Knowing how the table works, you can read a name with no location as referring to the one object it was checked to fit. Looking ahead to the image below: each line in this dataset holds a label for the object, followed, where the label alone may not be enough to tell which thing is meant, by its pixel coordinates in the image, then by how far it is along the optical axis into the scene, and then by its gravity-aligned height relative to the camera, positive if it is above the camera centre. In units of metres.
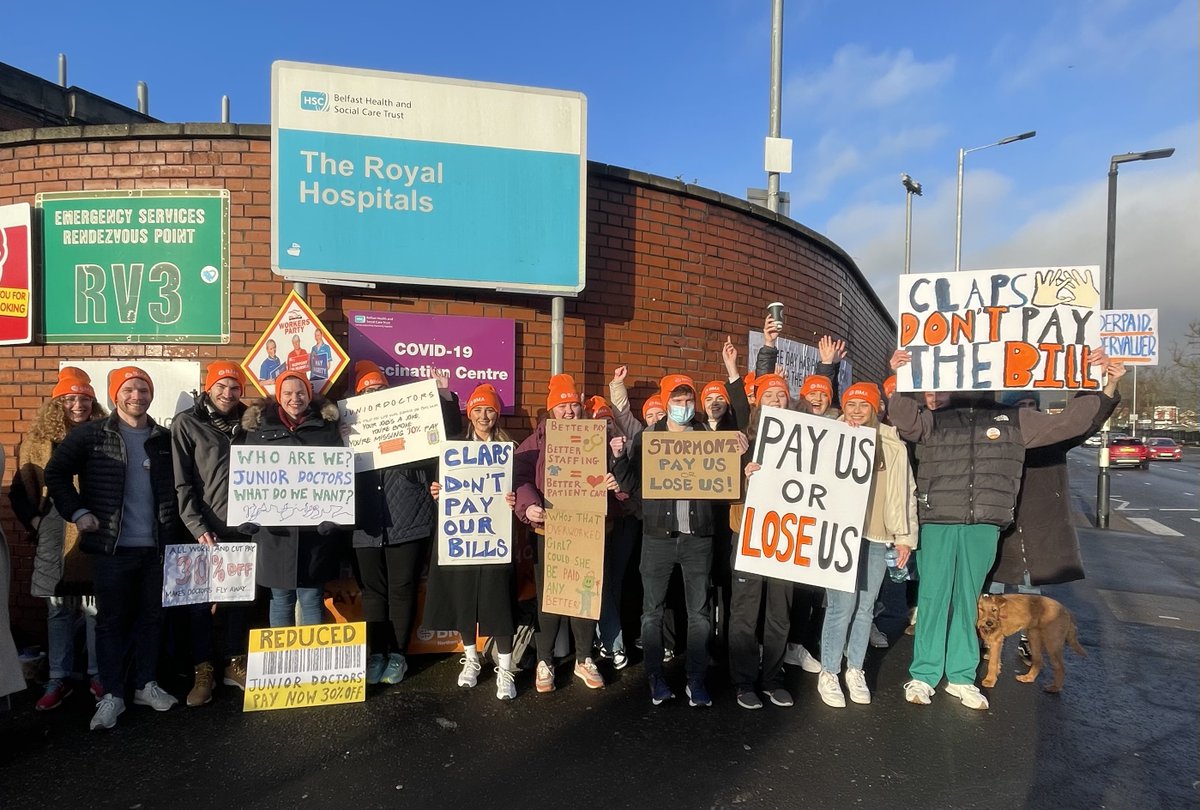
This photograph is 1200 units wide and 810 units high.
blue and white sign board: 4.62 +1.50
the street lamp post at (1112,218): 13.70 +3.74
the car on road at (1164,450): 31.77 -2.49
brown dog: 4.26 -1.47
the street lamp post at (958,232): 23.36 +5.76
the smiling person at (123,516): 3.68 -0.77
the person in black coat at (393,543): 4.20 -1.00
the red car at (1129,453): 27.03 -2.27
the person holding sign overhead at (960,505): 4.05 -0.68
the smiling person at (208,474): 3.90 -0.54
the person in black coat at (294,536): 3.98 -0.93
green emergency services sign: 4.80 +0.83
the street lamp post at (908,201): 19.53 +5.88
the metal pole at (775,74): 6.82 +3.31
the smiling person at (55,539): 3.95 -0.97
